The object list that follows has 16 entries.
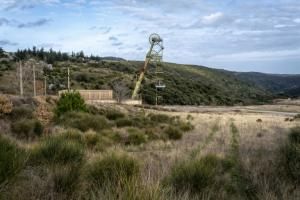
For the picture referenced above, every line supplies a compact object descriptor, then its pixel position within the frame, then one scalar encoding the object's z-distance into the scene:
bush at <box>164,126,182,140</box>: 15.29
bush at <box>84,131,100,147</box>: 11.13
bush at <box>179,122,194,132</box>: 18.47
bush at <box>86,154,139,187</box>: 4.76
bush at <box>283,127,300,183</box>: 6.03
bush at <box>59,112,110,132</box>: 14.96
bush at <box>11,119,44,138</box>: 12.72
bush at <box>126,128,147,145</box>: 12.97
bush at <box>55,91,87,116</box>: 18.97
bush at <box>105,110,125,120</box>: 22.78
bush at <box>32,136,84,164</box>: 5.71
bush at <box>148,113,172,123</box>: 23.72
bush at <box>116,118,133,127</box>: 18.98
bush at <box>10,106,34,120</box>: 15.83
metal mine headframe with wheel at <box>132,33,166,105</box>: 44.28
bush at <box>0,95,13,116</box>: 15.62
